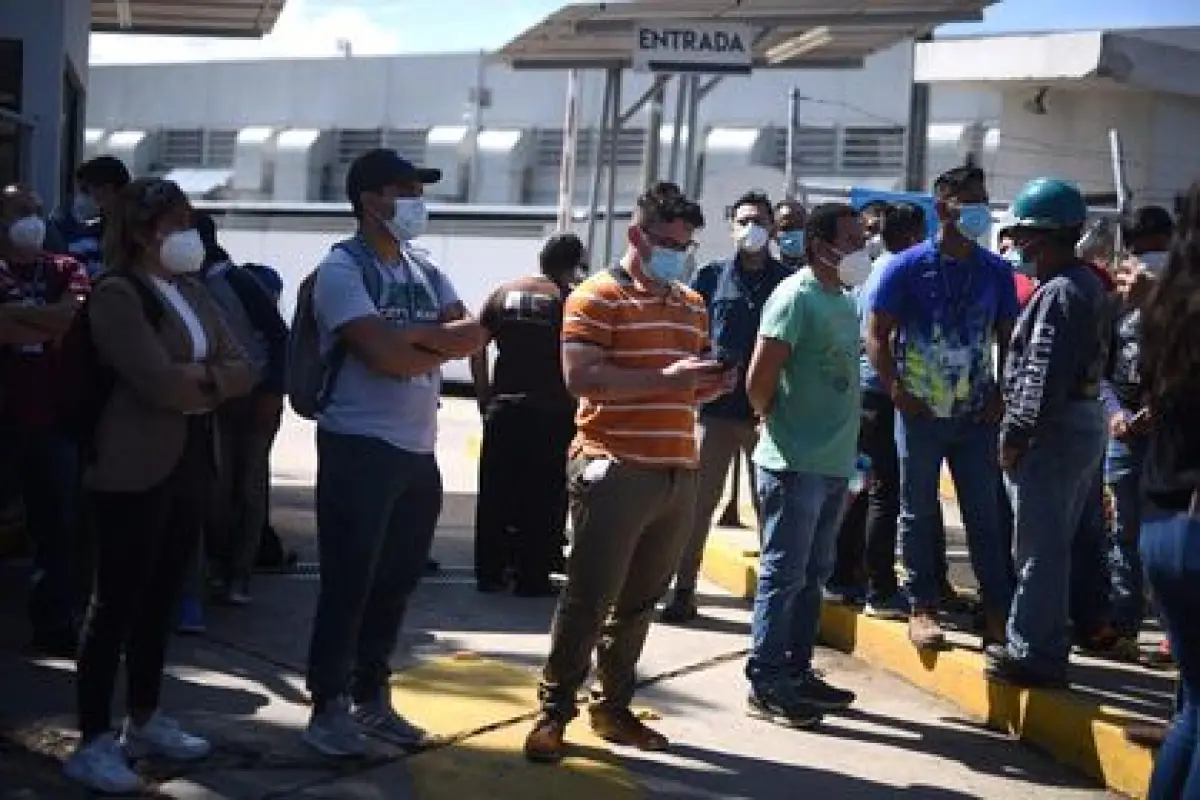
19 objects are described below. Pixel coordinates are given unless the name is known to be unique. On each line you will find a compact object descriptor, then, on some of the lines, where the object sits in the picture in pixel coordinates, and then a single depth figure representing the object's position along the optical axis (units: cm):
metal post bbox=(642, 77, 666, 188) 1373
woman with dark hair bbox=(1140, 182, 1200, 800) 396
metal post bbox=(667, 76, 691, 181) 1430
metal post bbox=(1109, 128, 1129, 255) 1292
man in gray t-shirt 531
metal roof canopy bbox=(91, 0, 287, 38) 1227
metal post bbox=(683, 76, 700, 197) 1380
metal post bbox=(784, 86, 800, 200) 1312
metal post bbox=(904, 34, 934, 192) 1942
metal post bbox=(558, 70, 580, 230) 1681
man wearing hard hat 598
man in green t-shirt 616
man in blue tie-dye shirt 656
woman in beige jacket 506
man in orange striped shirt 551
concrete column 929
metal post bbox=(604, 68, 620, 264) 1367
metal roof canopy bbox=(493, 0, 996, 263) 1178
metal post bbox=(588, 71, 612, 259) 1367
